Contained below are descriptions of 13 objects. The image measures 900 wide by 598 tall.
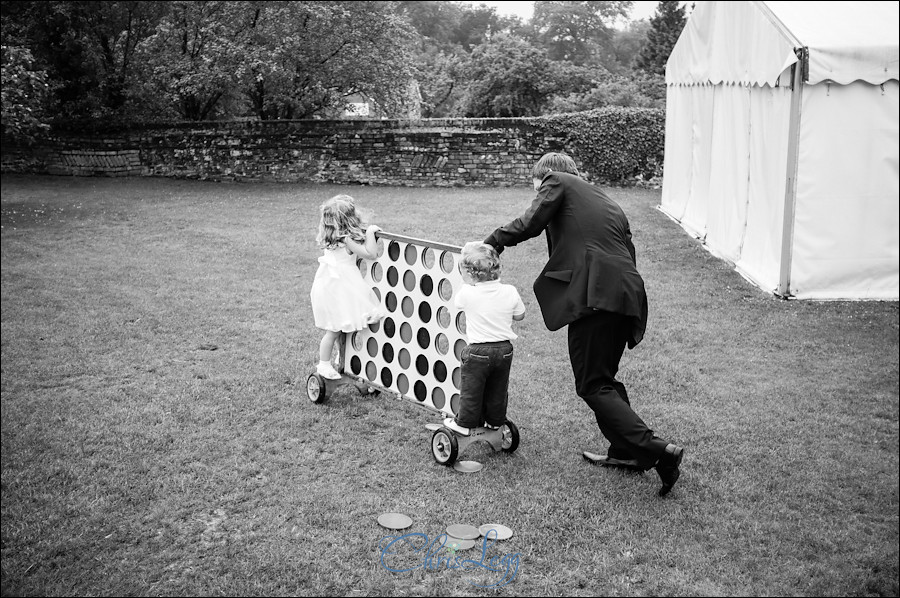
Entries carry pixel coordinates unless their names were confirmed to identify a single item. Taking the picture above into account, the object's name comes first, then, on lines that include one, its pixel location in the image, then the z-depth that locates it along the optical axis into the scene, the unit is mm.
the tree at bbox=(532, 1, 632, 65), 61125
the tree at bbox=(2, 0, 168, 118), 19953
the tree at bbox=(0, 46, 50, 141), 13969
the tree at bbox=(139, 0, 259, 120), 19859
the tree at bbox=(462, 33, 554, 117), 26828
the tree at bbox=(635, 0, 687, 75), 55656
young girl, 5777
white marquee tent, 8500
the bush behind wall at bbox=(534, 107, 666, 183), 20594
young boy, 4781
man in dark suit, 4570
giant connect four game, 5262
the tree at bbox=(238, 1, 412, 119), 20000
